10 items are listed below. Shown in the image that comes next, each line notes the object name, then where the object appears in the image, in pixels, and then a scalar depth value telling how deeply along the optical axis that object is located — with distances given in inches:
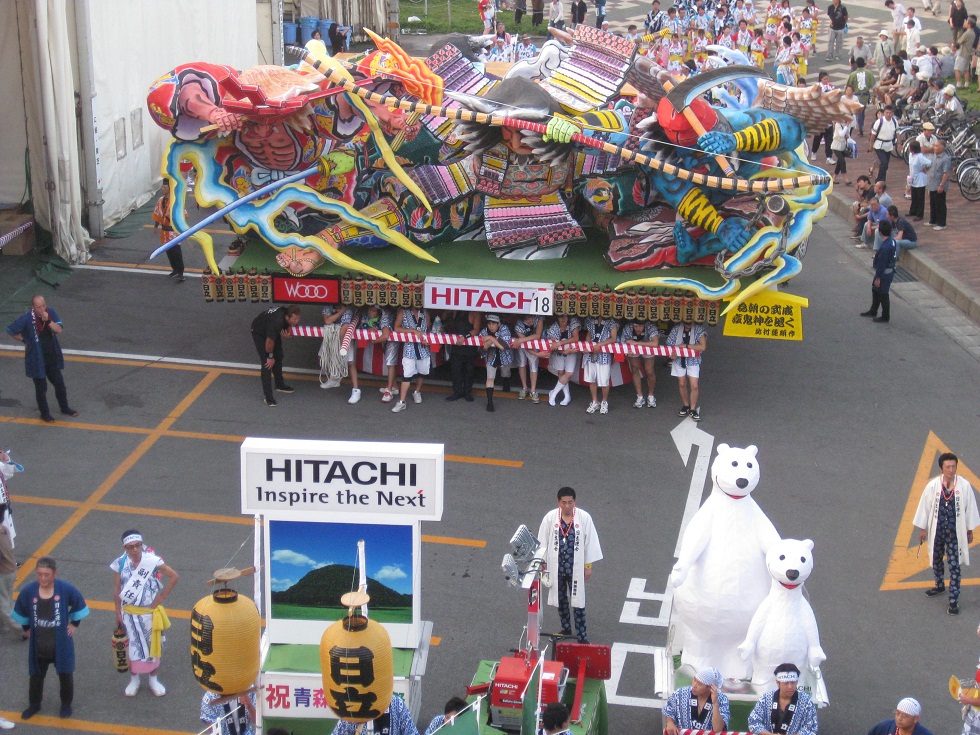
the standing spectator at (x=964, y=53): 1236.5
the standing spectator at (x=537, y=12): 1576.0
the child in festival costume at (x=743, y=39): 1378.0
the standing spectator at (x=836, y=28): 1425.9
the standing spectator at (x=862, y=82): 1177.4
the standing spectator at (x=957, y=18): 1264.8
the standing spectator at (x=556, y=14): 1491.1
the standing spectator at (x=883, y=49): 1307.8
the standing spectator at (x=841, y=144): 1021.2
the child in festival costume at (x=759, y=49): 1353.3
